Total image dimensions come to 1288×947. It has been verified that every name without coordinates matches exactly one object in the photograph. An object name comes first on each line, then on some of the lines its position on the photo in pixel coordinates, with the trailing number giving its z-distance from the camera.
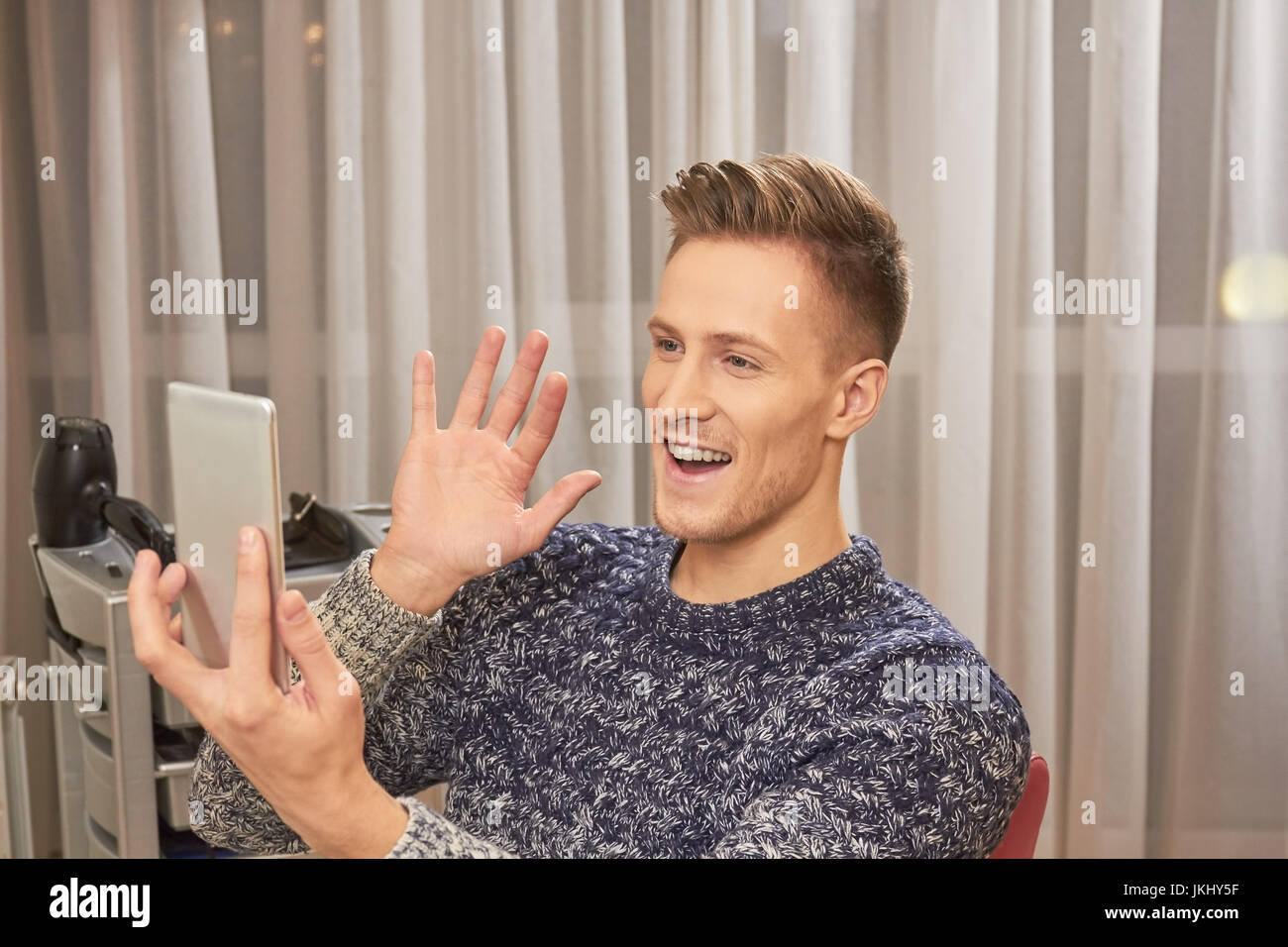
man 1.03
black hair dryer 1.73
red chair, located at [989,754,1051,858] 1.15
